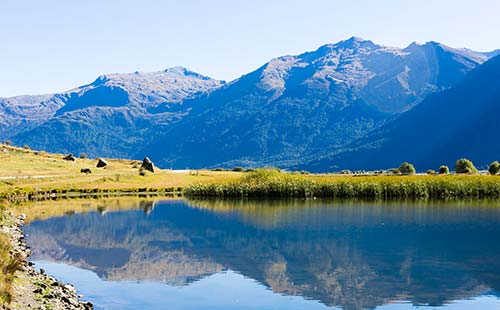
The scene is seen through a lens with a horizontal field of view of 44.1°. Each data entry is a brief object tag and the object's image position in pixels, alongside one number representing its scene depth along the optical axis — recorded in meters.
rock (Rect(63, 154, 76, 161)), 116.32
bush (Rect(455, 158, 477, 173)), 109.13
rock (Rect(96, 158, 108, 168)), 115.46
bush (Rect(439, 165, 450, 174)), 112.06
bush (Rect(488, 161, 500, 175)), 103.49
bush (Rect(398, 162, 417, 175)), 115.50
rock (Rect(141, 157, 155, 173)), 112.62
